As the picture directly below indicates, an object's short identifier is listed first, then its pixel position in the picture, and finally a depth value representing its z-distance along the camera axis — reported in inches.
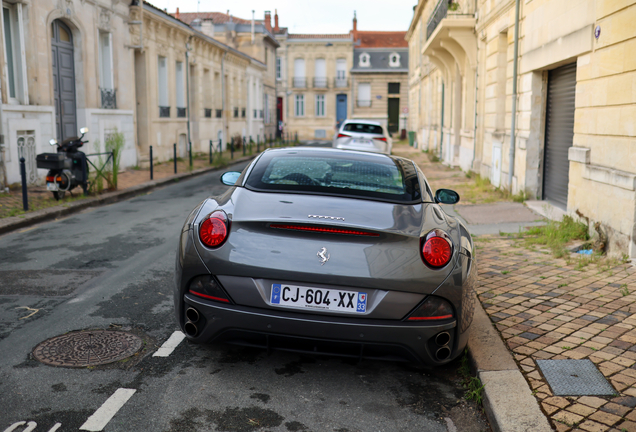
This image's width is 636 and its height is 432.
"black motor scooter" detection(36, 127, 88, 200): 463.5
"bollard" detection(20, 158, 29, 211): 411.8
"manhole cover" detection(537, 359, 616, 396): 139.7
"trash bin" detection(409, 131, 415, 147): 1718.3
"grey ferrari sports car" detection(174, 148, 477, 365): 136.3
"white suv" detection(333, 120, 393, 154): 800.9
